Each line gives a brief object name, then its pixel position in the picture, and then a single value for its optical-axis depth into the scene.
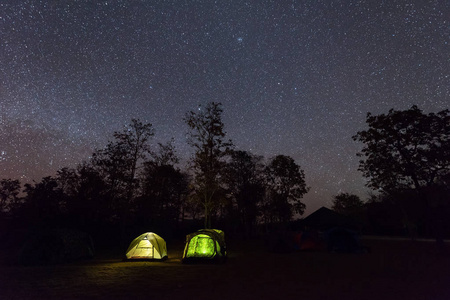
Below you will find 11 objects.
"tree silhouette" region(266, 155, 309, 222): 47.81
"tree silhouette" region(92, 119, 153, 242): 31.98
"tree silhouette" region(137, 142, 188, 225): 34.69
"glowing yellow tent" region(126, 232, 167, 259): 17.83
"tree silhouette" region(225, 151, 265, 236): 50.00
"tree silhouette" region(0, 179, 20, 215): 48.47
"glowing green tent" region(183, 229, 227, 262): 16.64
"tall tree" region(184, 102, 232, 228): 31.78
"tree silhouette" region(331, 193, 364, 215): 83.06
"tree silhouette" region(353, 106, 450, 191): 20.33
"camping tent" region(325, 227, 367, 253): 23.39
